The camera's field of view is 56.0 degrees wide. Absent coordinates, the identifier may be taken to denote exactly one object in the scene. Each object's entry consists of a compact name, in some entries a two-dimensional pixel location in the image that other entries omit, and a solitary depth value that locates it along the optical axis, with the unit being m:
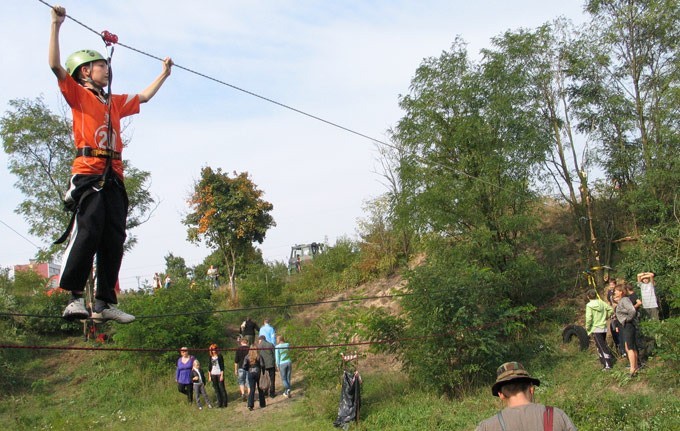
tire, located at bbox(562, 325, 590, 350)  13.91
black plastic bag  11.66
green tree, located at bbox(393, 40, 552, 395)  15.83
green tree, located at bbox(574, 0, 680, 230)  15.52
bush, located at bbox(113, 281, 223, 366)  16.42
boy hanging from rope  4.02
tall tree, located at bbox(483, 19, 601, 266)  17.19
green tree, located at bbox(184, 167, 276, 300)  24.50
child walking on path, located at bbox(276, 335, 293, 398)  13.86
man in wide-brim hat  2.93
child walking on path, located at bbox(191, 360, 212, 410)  13.85
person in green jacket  11.55
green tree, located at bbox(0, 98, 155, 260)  16.03
